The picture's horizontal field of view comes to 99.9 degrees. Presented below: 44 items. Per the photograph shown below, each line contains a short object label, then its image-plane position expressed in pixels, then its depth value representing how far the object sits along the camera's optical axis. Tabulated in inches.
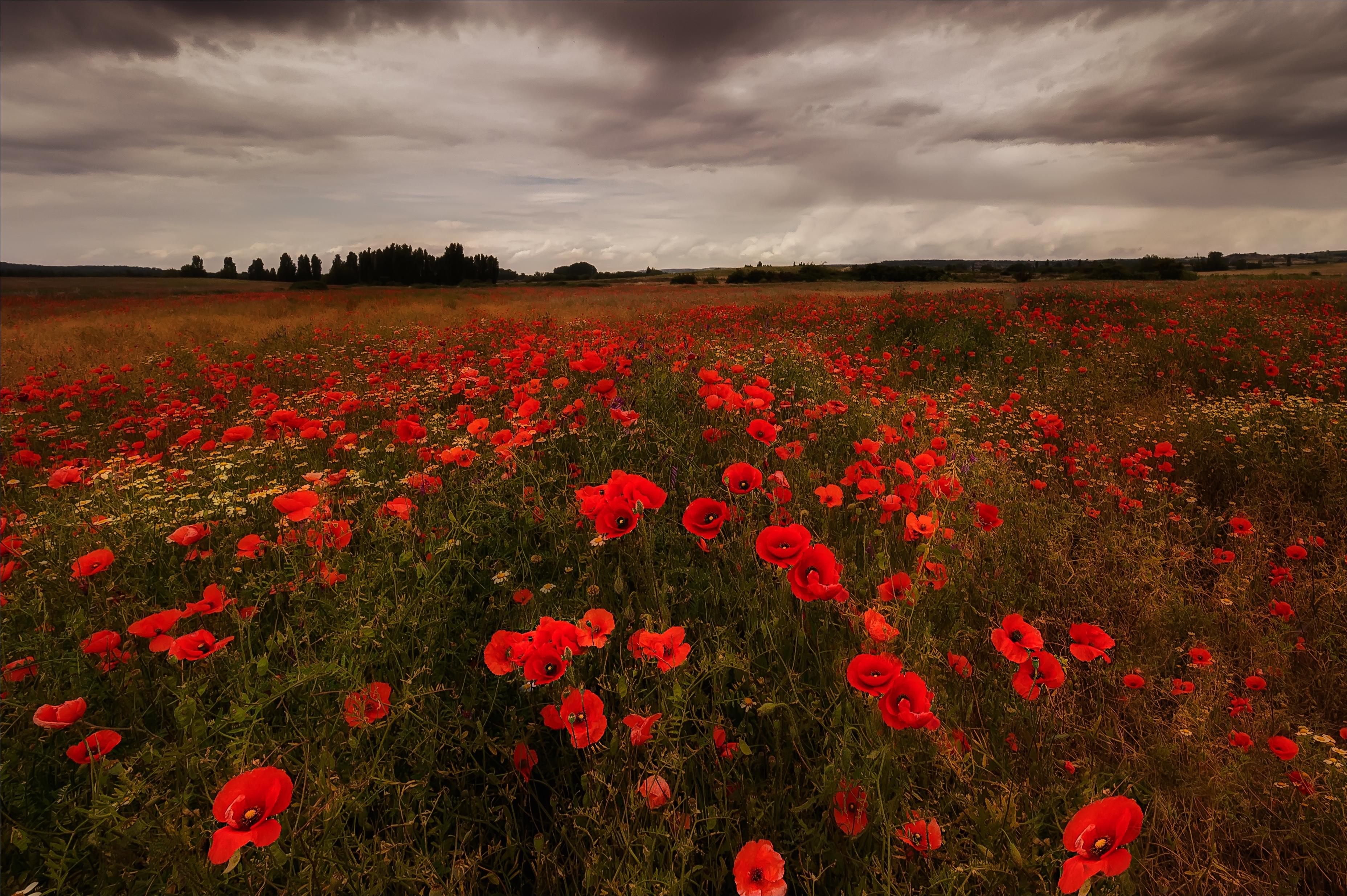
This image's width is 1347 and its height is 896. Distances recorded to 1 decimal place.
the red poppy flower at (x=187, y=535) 81.6
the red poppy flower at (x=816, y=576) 61.2
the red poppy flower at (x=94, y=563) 73.0
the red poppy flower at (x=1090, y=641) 67.8
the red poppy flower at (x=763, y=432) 101.3
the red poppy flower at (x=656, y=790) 54.8
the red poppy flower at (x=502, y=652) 61.4
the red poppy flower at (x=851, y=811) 57.1
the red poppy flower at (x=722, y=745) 62.2
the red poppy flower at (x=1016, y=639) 62.9
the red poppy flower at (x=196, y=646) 59.9
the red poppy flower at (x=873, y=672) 53.1
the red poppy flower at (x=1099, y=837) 42.4
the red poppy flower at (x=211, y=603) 70.7
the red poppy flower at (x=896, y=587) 79.0
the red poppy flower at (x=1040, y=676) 64.1
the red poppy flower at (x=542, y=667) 55.2
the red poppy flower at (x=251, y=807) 39.9
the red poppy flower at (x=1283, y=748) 72.5
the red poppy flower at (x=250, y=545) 80.9
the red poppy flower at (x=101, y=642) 67.2
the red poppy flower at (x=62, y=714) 55.2
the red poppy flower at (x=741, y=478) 80.9
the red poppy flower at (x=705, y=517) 65.6
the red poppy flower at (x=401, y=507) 86.4
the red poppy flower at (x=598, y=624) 62.2
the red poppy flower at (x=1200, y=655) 86.9
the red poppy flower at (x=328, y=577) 77.2
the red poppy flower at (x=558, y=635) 55.1
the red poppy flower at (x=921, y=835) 54.1
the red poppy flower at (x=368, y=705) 59.7
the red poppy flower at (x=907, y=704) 53.4
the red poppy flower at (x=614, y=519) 68.1
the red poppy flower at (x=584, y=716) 55.7
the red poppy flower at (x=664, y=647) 61.2
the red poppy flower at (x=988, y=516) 93.8
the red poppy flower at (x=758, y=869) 48.4
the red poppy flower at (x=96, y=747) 58.7
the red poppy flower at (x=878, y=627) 63.1
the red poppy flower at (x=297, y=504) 73.9
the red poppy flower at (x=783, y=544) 61.3
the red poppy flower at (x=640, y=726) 57.5
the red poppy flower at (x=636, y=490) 67.0
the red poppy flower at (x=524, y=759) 63.7
